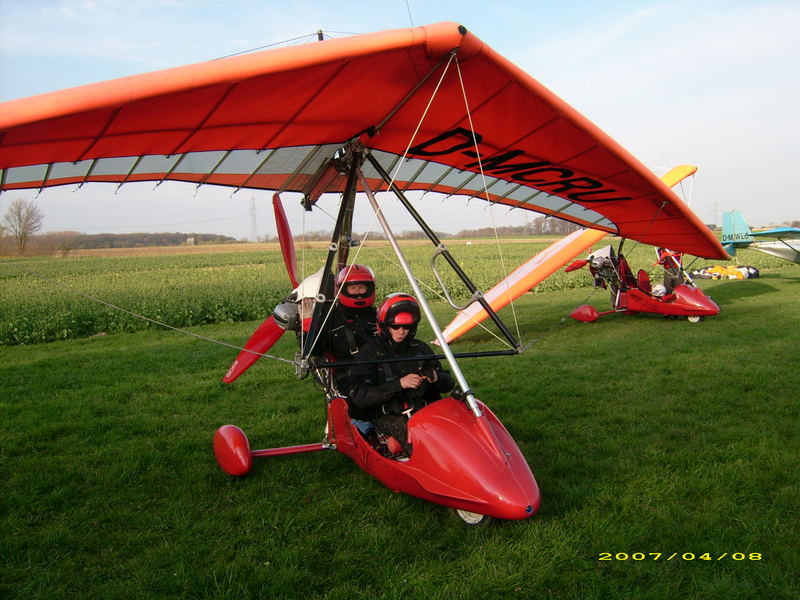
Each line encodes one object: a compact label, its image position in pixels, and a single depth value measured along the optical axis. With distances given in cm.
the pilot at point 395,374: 378
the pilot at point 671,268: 1137
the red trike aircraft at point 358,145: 280
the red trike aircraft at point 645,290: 1059
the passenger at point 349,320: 429
